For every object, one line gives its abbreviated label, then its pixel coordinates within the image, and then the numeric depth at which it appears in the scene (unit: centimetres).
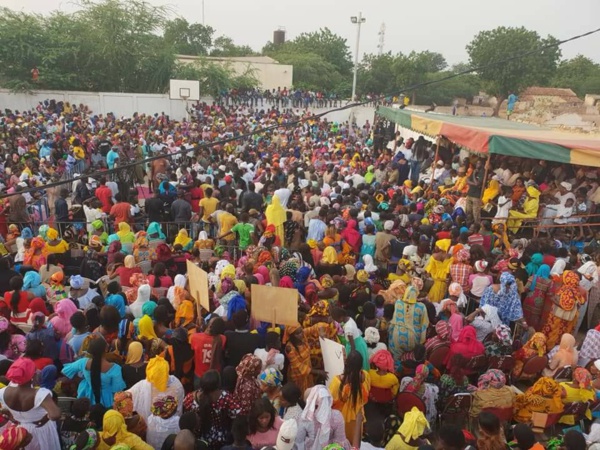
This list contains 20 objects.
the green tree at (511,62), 4447
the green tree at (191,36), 6087
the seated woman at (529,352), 541
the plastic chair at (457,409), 484
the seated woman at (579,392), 486
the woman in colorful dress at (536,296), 680
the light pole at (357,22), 3016
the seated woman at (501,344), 535
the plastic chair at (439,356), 525
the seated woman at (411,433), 375
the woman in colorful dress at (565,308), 639
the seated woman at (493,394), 462
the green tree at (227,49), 6252
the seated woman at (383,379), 471
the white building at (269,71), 4075
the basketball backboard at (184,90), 2811
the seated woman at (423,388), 469
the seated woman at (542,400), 471
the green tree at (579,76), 5394
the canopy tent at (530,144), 893
